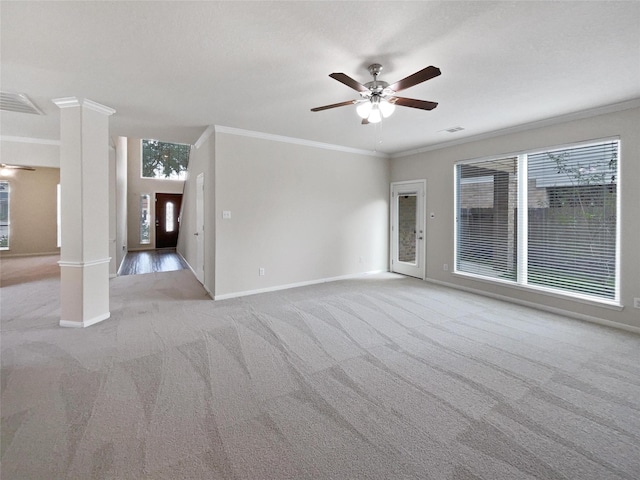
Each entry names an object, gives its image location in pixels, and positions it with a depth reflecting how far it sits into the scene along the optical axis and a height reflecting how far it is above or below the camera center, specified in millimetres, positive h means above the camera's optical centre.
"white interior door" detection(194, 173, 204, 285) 5704 +185
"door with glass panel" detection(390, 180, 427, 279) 6285 +206
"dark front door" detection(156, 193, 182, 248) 10961 +675
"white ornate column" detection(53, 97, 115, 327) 3508 +378
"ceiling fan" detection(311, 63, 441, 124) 2539 +1274
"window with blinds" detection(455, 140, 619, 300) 3832 +265
